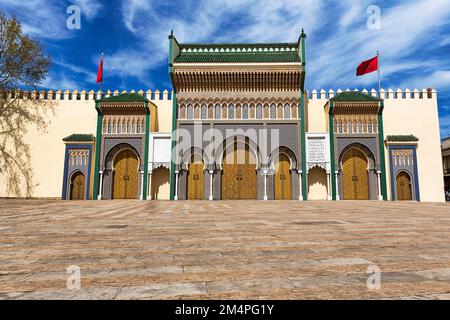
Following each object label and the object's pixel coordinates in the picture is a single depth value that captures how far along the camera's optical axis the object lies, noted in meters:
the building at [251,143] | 16.28
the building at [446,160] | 31.94
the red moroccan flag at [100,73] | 18.47
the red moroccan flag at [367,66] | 17.20
